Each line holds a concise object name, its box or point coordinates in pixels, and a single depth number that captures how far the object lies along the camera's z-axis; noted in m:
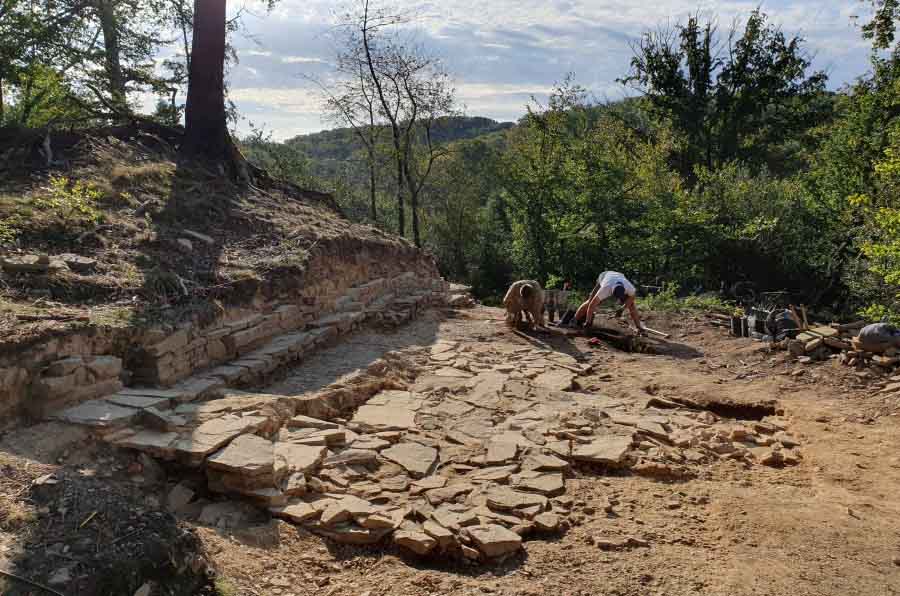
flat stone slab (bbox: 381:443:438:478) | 4.39
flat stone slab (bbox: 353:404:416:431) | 5.17
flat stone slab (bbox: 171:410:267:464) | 3.79
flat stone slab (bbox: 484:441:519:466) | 4.65
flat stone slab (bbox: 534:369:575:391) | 6.85
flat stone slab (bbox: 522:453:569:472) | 4.57
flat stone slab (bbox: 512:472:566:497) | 4.22
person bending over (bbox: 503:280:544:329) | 9.43
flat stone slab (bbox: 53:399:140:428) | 3.84
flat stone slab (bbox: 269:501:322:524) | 3.61
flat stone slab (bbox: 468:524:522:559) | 3.43
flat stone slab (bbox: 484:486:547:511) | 3.92
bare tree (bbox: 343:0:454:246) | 18.02
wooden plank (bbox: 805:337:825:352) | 7.42
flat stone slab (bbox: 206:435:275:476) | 3.69
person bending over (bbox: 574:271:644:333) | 9.16
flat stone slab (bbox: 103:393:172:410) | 4.22
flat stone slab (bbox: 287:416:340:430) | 4.75
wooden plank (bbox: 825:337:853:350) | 7.27
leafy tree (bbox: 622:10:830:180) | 20.19
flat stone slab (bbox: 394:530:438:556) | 3.44
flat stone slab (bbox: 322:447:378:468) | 4.27
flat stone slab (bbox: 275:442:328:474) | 4.02
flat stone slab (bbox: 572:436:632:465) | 4.73
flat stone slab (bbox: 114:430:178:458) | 3.79
